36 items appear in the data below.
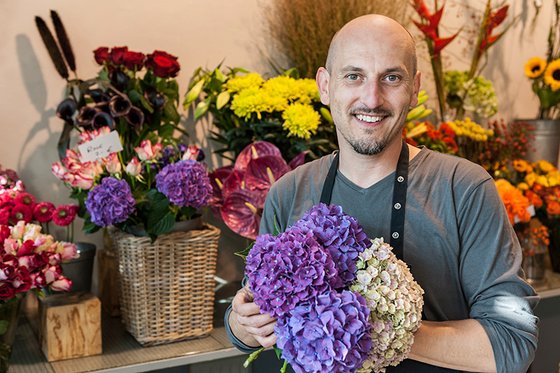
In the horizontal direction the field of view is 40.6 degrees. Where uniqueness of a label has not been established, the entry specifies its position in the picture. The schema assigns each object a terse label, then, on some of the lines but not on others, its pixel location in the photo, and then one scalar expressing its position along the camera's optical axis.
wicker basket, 1.86
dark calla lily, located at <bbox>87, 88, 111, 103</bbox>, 1.96
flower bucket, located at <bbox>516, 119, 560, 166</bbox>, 2.79
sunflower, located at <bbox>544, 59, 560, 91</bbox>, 2.71
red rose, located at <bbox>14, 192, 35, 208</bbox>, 1.77
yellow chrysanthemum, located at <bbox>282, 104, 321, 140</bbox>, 2.07
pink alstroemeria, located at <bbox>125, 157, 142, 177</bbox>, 1.85
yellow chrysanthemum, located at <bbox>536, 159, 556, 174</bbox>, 2.58
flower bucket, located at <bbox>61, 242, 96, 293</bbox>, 1.91
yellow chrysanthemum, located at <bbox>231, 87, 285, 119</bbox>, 2.10
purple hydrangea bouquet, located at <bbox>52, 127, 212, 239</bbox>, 1.77
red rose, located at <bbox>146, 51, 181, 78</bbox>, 2.00
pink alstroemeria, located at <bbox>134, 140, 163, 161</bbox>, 1.88
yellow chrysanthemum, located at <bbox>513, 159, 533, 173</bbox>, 2.57
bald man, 1.27
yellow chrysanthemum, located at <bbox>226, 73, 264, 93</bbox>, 2.17
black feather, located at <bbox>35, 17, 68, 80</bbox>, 2.00
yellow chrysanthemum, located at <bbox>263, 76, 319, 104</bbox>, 2.13
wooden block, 1.78
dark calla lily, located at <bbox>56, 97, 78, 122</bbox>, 1.97
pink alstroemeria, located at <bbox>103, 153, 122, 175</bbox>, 1.86
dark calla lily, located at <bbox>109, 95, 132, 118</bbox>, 1.94
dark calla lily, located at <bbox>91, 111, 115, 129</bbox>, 1.95
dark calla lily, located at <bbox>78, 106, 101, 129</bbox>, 1.95
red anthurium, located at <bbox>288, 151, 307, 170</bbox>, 2.06
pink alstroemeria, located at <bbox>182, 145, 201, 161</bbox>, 1.90
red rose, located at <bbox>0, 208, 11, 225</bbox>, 1.70
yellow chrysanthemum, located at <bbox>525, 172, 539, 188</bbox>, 2.54
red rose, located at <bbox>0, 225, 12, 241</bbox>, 1.59
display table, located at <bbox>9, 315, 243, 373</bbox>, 1.76
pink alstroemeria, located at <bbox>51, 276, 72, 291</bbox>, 1.67
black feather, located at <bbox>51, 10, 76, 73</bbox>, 2.01
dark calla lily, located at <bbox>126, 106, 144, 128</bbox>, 1.97
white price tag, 1.88
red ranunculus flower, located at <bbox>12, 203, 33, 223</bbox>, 1.75
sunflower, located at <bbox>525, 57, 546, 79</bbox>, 2.76
